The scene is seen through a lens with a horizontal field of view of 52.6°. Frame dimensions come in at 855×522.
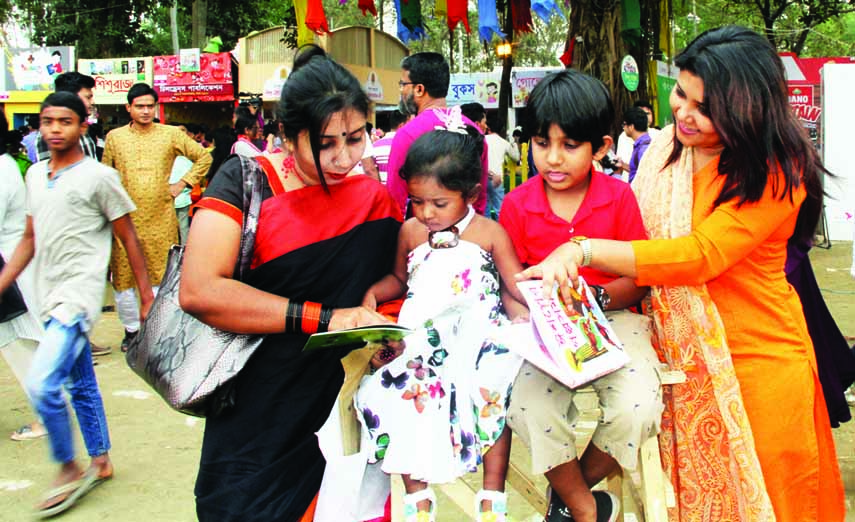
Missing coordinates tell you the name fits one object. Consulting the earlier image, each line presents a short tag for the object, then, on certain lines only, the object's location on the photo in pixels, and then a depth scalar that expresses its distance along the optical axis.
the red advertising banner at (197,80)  22.33
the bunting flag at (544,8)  6.82
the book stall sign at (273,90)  8.44
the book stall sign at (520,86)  16.66
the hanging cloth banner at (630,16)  7.97
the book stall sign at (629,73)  8.14
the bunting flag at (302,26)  8.43
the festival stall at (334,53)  21.46
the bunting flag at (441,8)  9.16
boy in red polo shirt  2.27
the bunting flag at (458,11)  8.38
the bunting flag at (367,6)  9.28
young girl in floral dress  2.28
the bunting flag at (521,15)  9.34
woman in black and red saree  2.11
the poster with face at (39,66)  21.53
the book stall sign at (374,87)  18.22
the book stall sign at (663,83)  8.97
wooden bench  2.28
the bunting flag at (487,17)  7.90
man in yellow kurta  6.04
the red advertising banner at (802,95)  10.21
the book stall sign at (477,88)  20.02
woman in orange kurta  2.24
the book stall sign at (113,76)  23.22
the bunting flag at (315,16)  8.25
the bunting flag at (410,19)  9.45
